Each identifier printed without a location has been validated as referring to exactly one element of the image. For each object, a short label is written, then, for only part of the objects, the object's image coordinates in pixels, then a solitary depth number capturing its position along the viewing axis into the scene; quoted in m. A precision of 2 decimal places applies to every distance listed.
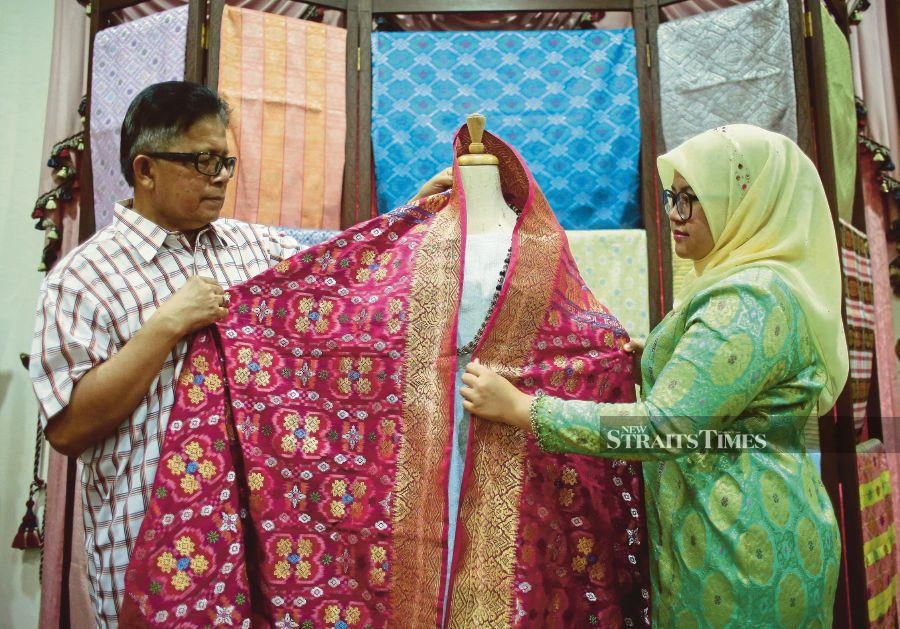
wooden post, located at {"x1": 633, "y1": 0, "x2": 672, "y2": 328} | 2.71
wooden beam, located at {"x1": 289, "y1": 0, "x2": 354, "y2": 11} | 2.78
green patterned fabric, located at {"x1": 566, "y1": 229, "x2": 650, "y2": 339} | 2.70
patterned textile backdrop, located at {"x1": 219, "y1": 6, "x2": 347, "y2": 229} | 2.63
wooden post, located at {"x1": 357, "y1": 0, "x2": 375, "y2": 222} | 2.75
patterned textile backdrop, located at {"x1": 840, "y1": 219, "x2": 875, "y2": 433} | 2.57
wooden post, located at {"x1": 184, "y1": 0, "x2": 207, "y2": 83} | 2.54
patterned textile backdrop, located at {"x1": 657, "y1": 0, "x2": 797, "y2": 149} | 2.59
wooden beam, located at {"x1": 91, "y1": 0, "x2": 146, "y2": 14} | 2.76
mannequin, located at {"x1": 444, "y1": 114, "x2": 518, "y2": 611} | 1.35
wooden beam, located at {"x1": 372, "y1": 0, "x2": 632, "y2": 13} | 2.80
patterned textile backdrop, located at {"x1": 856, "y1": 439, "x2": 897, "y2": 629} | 2.40
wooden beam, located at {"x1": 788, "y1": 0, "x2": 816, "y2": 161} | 2.52
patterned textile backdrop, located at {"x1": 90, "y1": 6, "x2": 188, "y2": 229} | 2.57
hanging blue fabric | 2.77
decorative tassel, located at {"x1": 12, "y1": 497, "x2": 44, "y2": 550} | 2.94
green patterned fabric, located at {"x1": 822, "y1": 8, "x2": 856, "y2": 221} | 2.64
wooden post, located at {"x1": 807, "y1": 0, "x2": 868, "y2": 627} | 2.36
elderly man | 1.34
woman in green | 1.23
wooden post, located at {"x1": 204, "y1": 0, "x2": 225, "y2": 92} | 2.56
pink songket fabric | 1.28
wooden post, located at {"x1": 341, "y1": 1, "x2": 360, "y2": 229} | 2.74
